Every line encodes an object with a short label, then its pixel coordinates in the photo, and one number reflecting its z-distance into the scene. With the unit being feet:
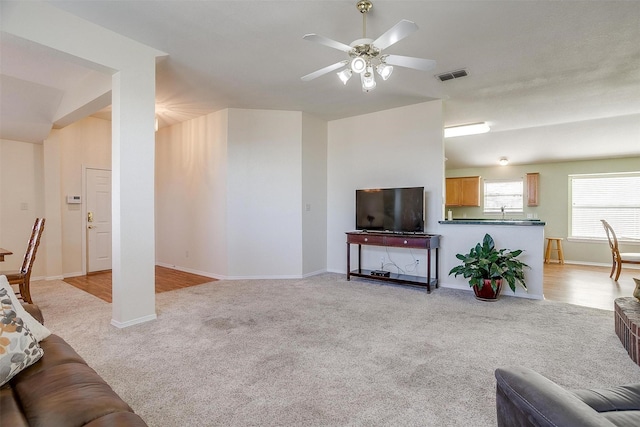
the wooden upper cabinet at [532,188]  23.88
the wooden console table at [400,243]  14.28
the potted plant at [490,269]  12.77
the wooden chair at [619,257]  16.54
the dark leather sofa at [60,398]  3.25
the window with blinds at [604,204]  21.35
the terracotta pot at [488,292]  12.95
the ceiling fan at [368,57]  7.41
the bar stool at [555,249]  22.93
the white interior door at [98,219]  18.56
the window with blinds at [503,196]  24.85
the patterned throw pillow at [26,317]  5.07
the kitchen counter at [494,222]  13.55
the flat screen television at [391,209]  15.11
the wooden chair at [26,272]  11.07
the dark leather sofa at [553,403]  2.78
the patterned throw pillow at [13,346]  4.15
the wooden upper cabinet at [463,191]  26.00
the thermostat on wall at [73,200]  17.72
